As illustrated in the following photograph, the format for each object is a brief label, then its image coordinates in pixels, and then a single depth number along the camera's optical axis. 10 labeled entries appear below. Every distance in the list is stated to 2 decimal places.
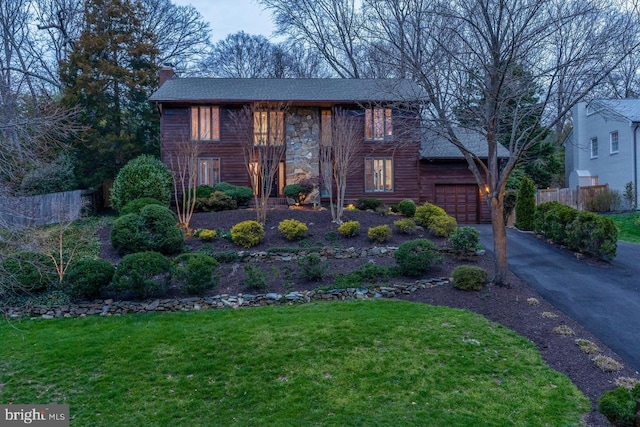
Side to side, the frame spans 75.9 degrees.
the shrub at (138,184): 15.13
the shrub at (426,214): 13.40
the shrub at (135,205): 13.52
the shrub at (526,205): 15.50
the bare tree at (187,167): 13.17
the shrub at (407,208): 15.43
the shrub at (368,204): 16.78
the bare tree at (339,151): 14.06
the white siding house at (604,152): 19.55
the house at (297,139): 18.27
